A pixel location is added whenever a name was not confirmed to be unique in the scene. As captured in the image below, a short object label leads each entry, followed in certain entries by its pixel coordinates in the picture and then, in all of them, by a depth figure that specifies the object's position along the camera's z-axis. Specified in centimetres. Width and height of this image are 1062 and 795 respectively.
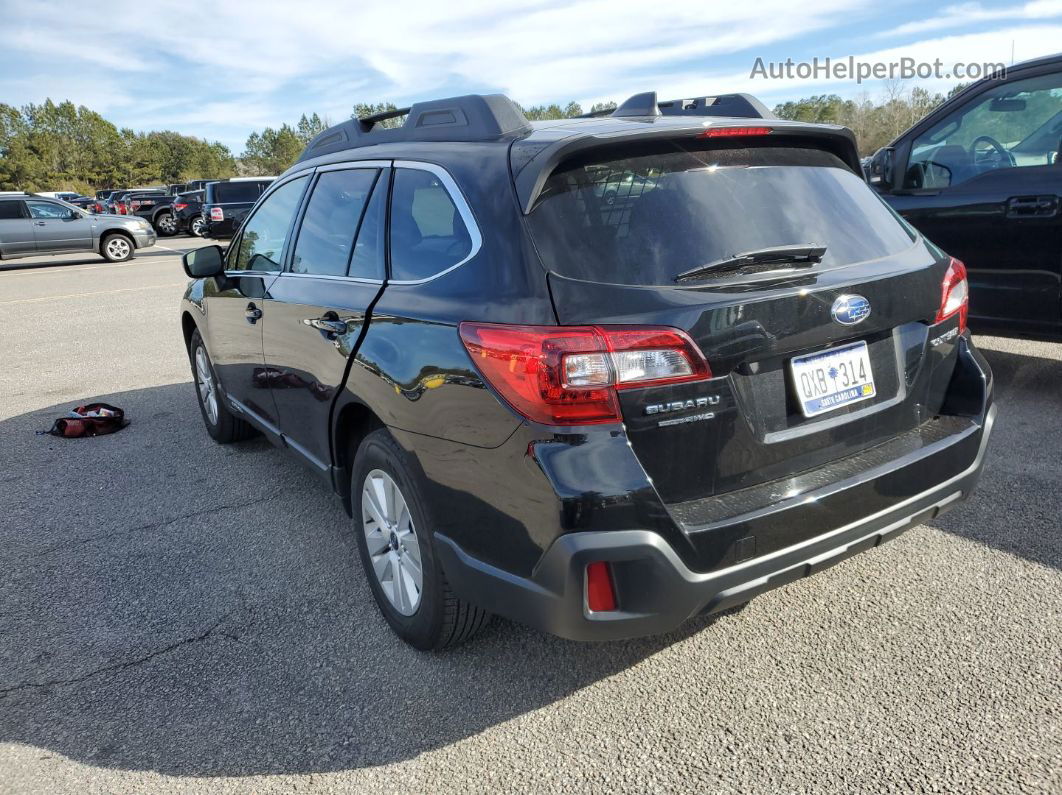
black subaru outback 208
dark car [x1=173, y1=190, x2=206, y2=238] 2783
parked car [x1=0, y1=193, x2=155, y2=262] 1944
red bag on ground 552
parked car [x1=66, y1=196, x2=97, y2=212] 3576
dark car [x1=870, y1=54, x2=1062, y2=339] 473
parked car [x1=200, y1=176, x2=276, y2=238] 2233
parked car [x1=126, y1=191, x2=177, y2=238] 3092
